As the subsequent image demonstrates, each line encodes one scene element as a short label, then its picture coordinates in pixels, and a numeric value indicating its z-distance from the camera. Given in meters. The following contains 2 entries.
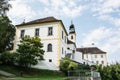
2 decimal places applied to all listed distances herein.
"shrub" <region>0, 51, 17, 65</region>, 13.50
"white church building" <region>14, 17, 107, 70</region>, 15.35
